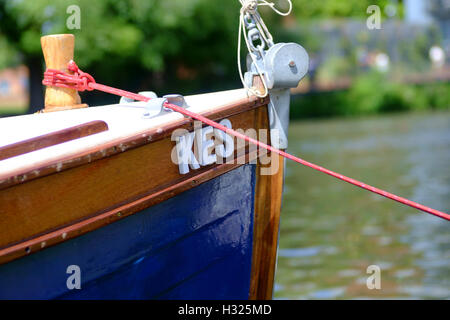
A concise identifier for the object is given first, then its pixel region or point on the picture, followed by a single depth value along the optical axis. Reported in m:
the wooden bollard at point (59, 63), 7.54
